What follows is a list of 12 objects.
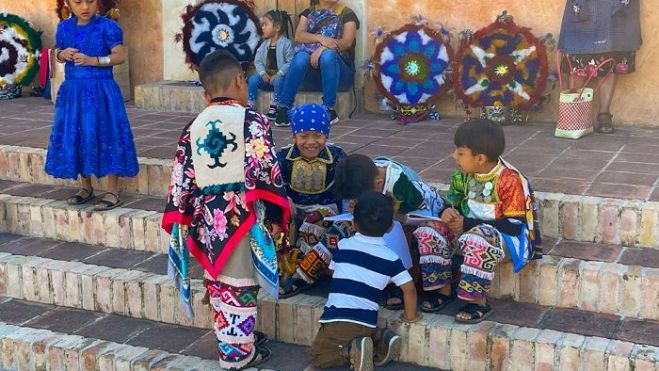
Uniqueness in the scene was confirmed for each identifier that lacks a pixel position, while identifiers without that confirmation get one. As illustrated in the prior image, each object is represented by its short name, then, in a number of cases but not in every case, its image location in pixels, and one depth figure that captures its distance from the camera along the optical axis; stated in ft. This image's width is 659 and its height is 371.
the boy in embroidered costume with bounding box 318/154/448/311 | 15.44
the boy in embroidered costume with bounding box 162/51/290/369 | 13.99
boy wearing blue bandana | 16.38
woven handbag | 23.40
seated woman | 25.84
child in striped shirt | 14.26
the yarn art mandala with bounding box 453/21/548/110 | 24.97
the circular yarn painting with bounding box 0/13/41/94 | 33.35
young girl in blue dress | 19.67
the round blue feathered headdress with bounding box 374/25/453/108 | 26.32
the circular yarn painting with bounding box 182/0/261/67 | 28.76
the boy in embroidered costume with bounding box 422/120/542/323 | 14.53
